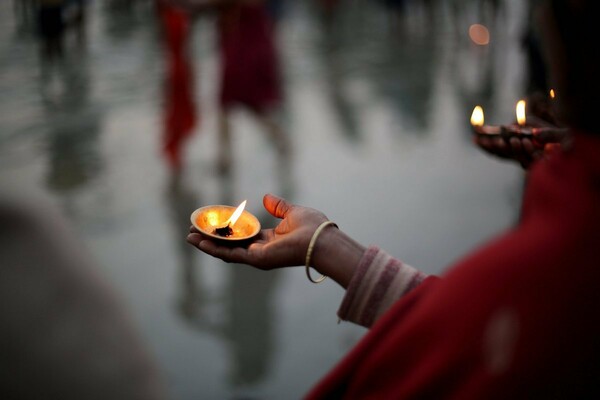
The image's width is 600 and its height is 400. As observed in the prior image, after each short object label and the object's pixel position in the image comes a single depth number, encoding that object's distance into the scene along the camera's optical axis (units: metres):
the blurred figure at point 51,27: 7.94
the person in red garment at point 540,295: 0.77
